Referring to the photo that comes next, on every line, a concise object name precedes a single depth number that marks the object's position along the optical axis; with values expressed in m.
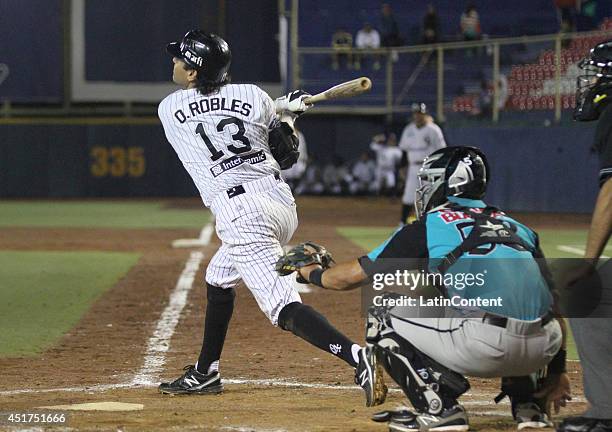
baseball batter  10.98
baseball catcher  8.87
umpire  9.15
